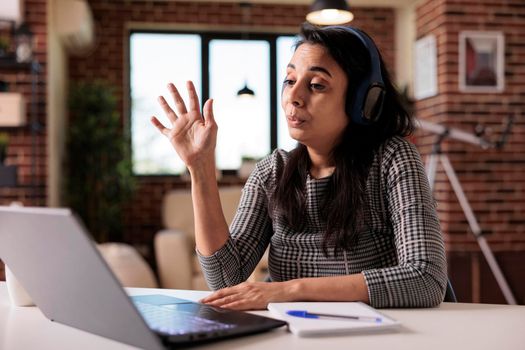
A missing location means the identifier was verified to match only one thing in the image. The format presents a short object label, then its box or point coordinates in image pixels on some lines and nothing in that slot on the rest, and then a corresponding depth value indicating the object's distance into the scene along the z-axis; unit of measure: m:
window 5.86
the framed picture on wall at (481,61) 4.55
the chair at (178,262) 4.45
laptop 0.76
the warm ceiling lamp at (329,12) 3.21
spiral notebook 0.92
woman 1.29
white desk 0.86
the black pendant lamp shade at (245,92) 4.68
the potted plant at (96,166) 5.20
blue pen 0.98
